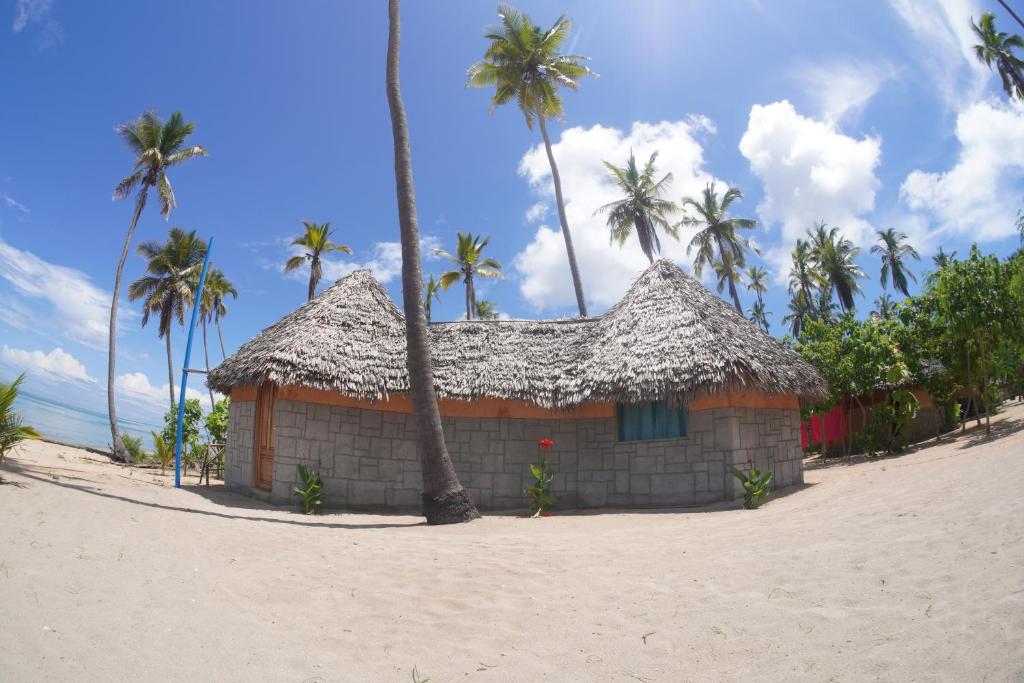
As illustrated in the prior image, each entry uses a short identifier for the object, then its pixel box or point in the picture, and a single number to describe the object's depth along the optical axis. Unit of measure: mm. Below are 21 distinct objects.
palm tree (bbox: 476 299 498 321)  38406
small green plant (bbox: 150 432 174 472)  14770
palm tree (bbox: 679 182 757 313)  27109
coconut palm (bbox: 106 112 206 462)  20703
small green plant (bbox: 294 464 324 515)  9008
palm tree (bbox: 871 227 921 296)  36438
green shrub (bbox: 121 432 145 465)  20766
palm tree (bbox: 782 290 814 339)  43906
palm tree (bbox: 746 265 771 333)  41438
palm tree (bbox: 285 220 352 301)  26156
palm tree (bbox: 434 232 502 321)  26453
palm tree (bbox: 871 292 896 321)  48831
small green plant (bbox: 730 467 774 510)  8258
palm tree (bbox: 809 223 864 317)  31391
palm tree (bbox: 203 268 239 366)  31547
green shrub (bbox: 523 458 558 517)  9367
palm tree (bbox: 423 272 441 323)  28528
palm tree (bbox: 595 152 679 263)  23625
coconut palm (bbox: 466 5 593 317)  17922
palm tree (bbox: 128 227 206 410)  26406
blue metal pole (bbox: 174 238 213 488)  10195
